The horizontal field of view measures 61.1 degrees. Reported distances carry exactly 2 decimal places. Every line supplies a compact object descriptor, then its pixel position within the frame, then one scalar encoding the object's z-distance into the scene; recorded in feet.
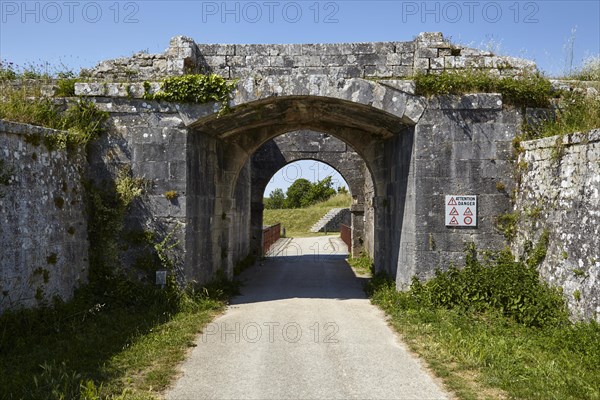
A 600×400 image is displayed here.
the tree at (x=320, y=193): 155.51
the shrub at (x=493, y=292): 23.11
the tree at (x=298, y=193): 161.17
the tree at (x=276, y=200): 175.16
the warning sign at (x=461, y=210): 27.30
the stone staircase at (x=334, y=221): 111.65
